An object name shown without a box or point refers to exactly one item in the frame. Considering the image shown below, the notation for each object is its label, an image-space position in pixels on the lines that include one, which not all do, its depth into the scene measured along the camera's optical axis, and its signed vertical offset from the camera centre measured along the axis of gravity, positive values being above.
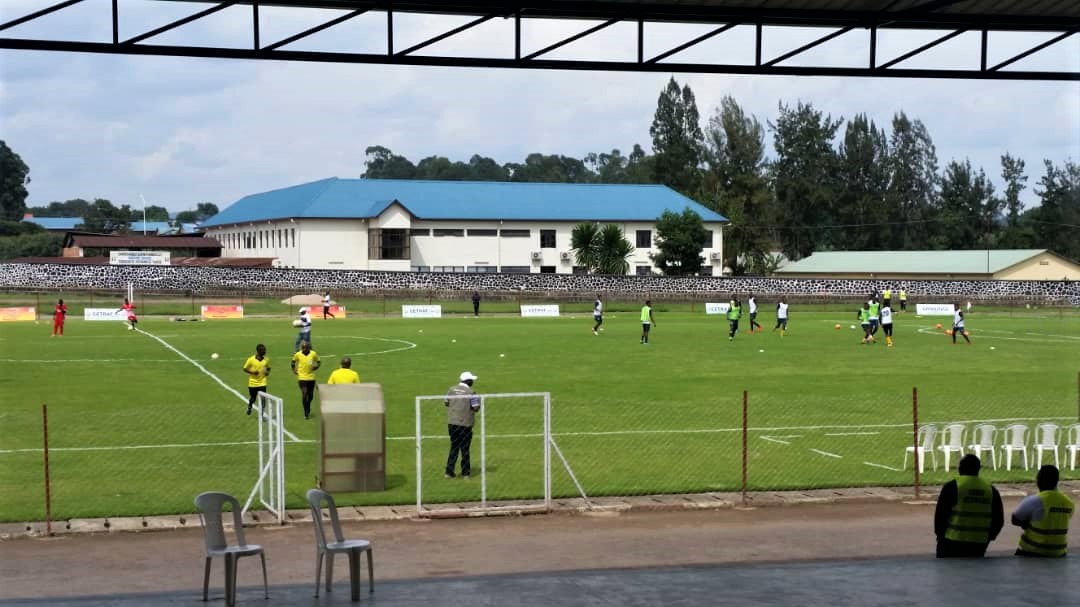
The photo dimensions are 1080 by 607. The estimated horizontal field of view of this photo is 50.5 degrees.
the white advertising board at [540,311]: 68.25 -2.31
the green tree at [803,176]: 126.38 +10.77
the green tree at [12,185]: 123.56 +10.63
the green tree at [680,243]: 91.12 +2.39
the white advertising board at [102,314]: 59.94 -2.18
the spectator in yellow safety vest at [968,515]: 10.52 -2.26
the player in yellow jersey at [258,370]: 22.42 -1.92
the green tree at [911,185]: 129.75 +9.98
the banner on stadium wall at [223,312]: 63.22 -2.20
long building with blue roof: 89.44 +3.95
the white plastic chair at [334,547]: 10.11 -2.48
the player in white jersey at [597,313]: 50.60 -1.79
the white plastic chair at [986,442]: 18.42 -2.74
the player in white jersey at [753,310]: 49.97 -1.65
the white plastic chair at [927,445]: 18.31 -2.82
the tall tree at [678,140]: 120.25 +14.04
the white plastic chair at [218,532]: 10.09 -2.40
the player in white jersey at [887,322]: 43.16 -1.87
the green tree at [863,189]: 129.12 +9.49
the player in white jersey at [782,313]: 49.78 -1.78
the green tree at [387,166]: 193.50 +18.18
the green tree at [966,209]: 127.19 +7.11
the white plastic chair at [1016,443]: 18.48 -2.78
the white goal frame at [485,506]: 15.70 -3.27
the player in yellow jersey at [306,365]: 22.94 -1.86
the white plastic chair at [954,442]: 18.15 -2.72
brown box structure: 16.22 -2.40
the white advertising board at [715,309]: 72.19 -2.31
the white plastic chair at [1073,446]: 18.81 -2.90
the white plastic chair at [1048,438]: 18.41 -2.68
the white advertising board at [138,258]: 69.19 +0.92
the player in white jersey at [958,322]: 44.28 -1.94
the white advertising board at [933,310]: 71.50 -2.36
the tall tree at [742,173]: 113.00 +10.21
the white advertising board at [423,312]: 65.06 -2.27
